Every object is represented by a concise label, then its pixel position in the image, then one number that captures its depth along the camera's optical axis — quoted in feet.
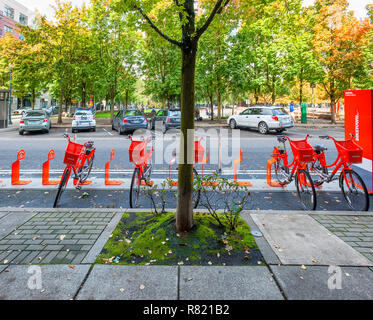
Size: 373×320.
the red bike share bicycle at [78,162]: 18.07
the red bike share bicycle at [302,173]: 17.90
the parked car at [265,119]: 63.52
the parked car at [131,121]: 63.10
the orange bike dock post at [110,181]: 22.85
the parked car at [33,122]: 64.34
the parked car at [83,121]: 68.13
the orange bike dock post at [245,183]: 22.82
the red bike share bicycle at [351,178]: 17.00
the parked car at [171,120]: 70.90
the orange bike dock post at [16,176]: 22.66
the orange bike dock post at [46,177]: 22.58
